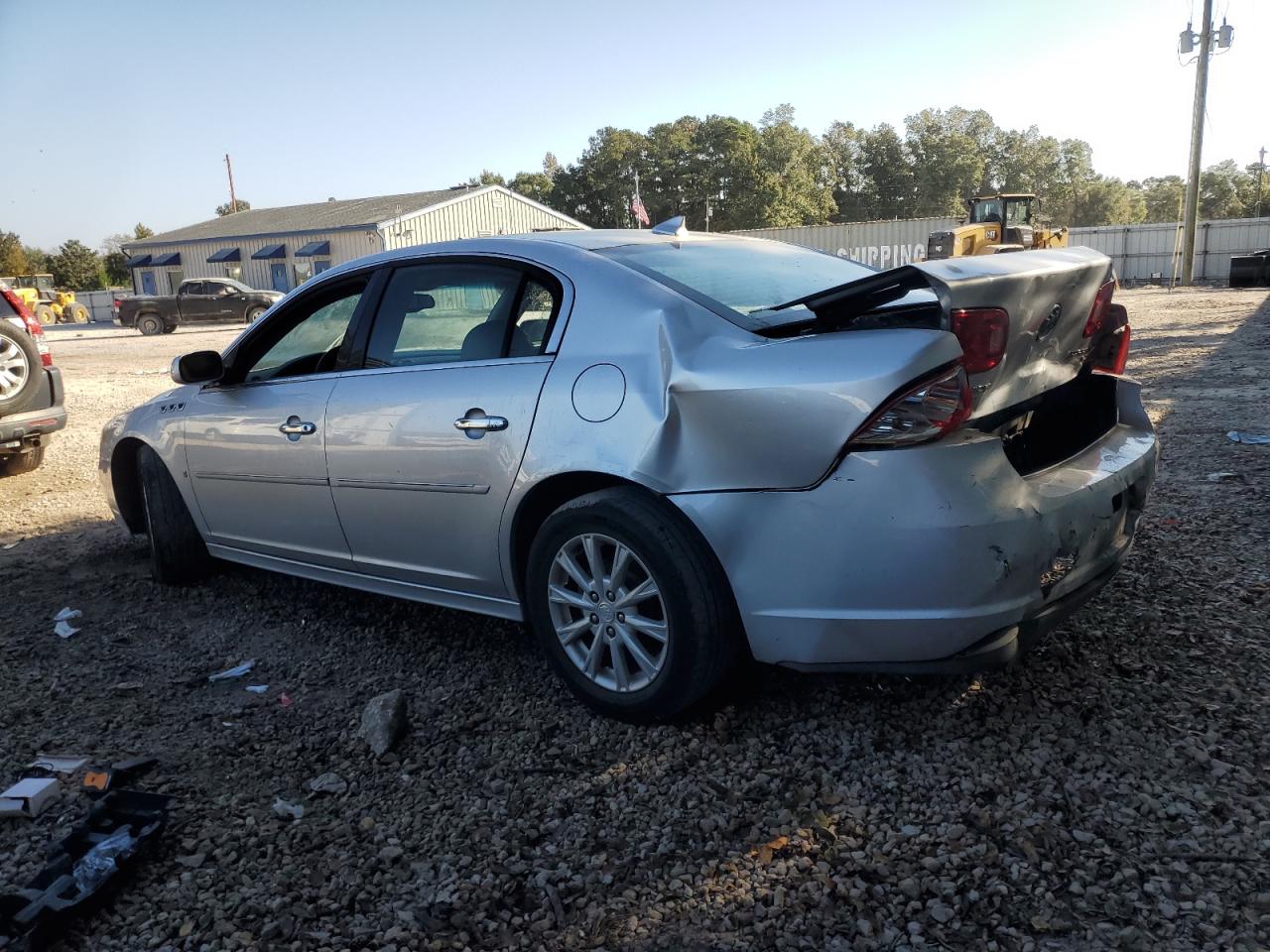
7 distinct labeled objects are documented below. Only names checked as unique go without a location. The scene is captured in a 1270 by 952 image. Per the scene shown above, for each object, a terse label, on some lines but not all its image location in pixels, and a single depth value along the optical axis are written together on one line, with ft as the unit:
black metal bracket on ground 7.13
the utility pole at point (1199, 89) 105.29
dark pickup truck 96.63
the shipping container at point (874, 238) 142.41
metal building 133.90
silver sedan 8.01
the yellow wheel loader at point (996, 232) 95.14
